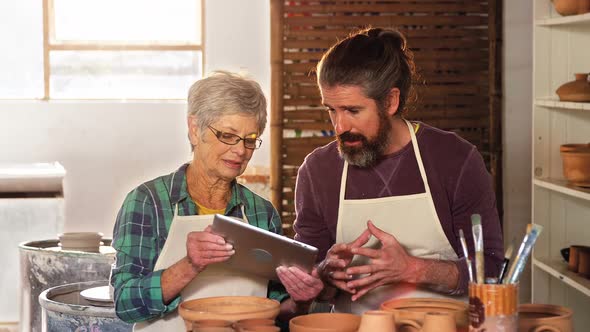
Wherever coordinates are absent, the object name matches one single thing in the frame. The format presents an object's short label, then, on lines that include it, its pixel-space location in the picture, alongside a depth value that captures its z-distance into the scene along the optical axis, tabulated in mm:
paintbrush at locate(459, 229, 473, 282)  1953
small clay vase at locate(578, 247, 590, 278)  4539
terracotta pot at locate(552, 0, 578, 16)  4577
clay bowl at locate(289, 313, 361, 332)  2043
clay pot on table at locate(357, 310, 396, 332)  1911
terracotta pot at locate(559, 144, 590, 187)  4566
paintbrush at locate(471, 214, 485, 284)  1930
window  6289
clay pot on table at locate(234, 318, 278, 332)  1979
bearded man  2676
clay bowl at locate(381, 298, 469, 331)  2010
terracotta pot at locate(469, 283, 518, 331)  1905
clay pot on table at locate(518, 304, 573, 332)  1985
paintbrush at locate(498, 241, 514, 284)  2006
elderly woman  2447
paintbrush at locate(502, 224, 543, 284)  1933
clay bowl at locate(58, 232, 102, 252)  4199
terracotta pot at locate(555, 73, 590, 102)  4523
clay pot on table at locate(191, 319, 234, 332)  1989
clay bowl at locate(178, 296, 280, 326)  2031
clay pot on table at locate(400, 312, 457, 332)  1901
